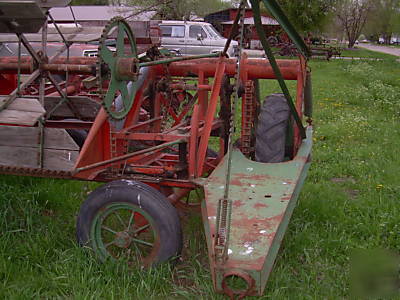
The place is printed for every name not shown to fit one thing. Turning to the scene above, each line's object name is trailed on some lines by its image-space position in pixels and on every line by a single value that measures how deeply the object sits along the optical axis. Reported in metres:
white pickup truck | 20.34
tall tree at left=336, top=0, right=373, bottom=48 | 47.97
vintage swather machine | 3.58
